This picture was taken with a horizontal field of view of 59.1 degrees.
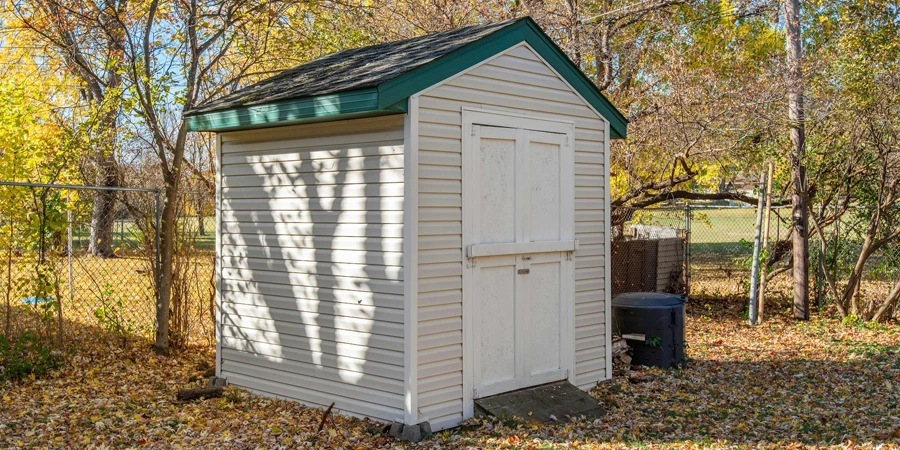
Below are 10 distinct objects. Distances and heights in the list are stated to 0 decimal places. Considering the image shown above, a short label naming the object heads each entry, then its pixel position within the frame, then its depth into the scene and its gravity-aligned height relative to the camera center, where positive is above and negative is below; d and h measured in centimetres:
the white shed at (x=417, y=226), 588 +0
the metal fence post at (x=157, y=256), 826 -34
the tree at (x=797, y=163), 1098 +90
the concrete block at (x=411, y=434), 571 -151
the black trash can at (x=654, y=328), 832 -107
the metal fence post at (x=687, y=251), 1243 -38
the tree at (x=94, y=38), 793 +200
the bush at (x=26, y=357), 714 -124
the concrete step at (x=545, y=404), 625 -146
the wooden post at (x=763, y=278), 1109 -71
